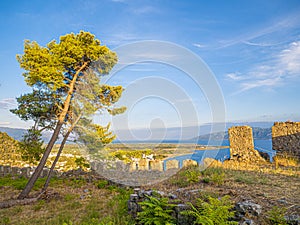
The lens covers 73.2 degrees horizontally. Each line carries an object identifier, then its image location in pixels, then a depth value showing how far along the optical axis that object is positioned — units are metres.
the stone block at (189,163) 10.12
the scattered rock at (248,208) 3.40
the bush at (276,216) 3.09
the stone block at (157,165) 11.25
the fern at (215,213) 3.20
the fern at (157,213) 3.91
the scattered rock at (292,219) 3.05
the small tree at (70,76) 8.71
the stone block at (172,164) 10.68
